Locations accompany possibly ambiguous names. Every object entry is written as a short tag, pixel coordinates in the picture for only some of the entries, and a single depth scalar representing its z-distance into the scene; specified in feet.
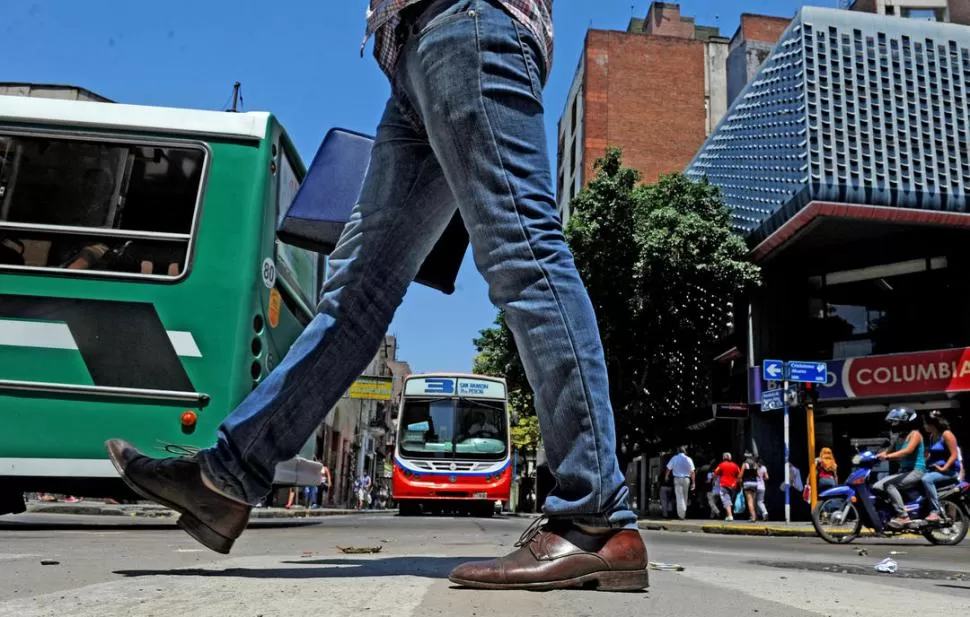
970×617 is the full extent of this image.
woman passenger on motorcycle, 34.09
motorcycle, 33.40
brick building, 156.76
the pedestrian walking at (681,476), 71.51
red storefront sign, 65.00
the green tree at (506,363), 91.45
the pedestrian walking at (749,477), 67.31
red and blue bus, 60.13
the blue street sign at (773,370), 50.29
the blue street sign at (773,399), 50.29
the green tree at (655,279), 78.74
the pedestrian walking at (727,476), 68.90
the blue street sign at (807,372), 50.39
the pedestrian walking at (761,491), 66.18
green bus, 19.79
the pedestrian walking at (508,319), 7.06
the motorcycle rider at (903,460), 33.63
